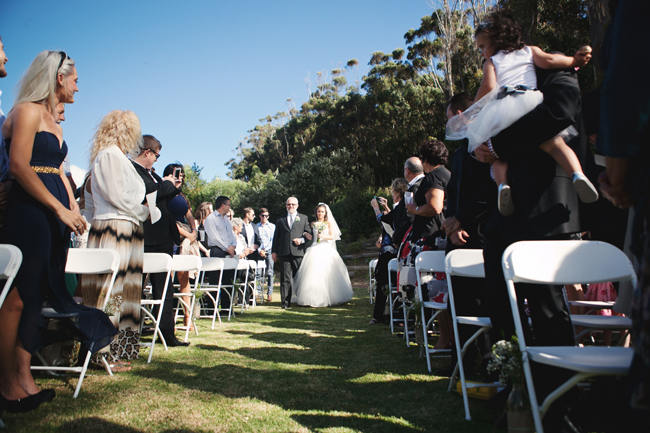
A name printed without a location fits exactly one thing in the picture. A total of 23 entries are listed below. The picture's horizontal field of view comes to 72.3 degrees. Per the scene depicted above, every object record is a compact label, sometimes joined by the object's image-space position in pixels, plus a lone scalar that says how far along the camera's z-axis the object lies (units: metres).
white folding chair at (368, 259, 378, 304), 10.06
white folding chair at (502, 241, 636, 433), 1.92
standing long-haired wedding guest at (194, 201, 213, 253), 9.45
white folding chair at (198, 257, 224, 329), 6.44
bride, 10.52
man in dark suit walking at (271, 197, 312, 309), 10.52
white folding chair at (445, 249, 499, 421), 2.75
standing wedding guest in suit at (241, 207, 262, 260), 12.20
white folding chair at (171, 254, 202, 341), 4.82
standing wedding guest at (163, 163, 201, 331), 5.98
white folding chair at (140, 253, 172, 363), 4.42
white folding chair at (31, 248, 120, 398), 3.26
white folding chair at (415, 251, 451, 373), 3.61
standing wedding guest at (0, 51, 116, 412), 2.69
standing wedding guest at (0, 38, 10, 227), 2.79
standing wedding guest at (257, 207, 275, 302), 13.05
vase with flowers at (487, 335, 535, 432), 1.95
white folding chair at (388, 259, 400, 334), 5.88
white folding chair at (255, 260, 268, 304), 12.14
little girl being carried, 2.29
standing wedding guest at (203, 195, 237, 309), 8.68
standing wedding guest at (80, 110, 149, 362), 3.87
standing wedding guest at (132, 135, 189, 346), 4.91
